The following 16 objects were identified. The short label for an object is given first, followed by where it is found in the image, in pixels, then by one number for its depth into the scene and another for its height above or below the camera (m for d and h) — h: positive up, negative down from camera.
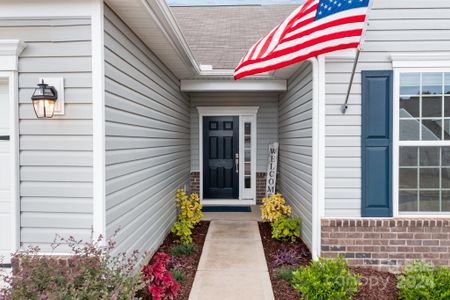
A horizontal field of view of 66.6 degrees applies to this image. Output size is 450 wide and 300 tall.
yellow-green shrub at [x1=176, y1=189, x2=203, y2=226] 5.65 -1.04
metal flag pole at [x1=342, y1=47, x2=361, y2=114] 3.45 +0.57
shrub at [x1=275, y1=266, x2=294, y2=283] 3.69 -1.39
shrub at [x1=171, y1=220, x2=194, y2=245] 4.96 -1.24
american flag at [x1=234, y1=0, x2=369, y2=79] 2.99 +1.09
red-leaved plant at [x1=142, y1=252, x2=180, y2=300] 2.93 -1.21
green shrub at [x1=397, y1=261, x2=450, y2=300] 2.98 -1.21
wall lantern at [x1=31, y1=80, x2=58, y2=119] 2.61 +0.36
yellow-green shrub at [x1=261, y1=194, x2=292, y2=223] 5.49 -1.02
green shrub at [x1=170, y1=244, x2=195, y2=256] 4.55 -1.39
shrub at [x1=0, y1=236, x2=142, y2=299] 2.21 -0.91
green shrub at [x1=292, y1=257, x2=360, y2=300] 2.94 -1.18
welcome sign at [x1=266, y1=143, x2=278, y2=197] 7.29 -0.54
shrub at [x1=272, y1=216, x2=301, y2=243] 4.98 -1.22
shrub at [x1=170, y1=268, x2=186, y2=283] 3.66 -1.39
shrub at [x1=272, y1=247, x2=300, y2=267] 4.14 -1.37
